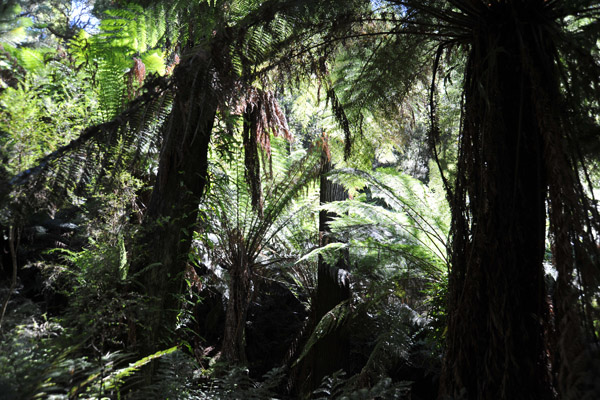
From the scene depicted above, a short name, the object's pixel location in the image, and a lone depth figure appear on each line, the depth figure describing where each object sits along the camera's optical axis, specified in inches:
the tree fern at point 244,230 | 160.1
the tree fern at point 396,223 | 154.3
